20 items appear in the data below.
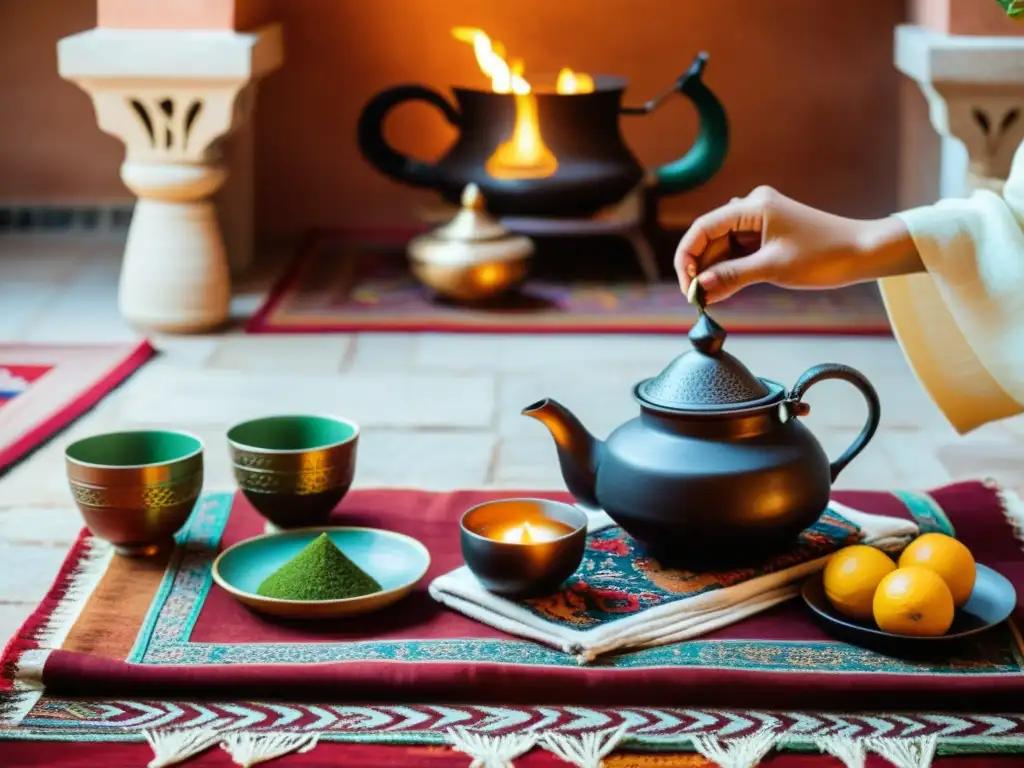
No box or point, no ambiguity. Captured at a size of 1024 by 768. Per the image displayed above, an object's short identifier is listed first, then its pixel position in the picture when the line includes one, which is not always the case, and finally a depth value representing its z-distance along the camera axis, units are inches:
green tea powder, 54.4
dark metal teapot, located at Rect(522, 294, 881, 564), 55.1
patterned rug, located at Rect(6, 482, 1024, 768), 47.3
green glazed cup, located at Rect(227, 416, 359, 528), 61.9
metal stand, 142.2
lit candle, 56.6
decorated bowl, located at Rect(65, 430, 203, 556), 59.4
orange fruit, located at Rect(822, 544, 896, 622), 53.6
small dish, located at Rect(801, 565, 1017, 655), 51.6
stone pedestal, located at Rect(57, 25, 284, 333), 113.3
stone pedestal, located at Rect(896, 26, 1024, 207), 113.3
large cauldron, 131.3
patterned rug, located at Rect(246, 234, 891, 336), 122.7
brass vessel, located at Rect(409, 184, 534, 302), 126.6
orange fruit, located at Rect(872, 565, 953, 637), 51.5
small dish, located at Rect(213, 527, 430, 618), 54.3
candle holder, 53.7
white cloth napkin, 52.2
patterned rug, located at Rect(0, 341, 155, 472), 90.4
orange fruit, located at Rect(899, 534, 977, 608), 54.1
